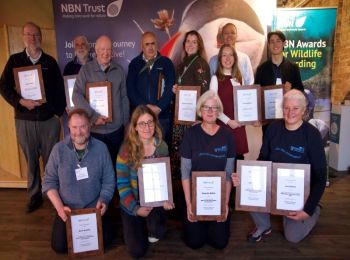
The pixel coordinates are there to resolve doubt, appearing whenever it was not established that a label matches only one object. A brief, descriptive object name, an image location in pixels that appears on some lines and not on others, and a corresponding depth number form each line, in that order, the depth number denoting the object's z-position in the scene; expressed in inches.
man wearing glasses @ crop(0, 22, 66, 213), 128.3
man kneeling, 98.3
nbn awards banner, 151.1
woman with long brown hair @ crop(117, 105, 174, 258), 97.9
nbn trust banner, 148.7
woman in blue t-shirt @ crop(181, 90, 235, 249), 100.7
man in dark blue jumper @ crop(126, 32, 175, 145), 121.1
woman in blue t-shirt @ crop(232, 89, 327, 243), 99.0
